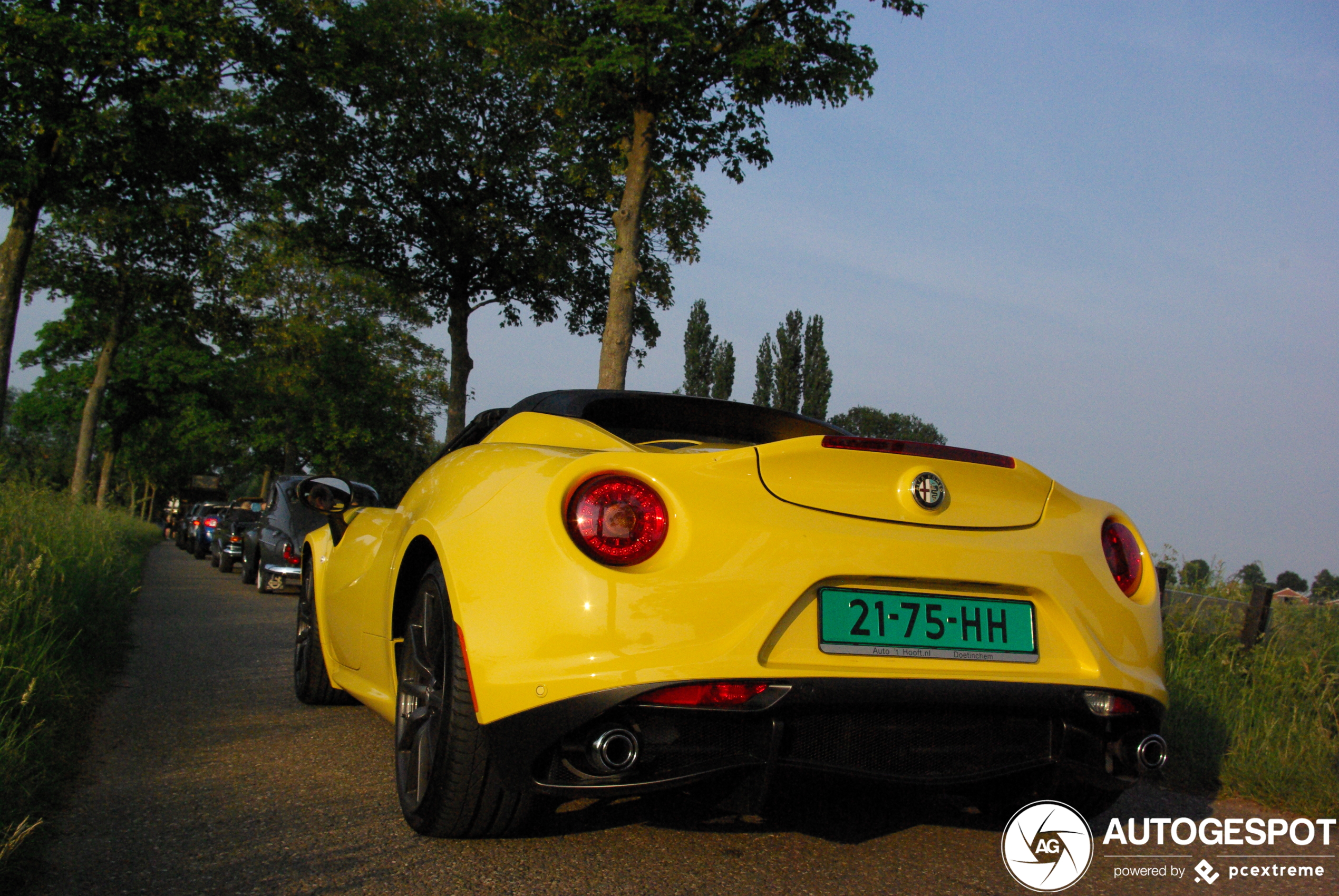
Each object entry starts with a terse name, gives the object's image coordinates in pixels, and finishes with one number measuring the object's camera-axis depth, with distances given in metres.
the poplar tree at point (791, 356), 69.44
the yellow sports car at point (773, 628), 2.57
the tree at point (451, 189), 21.12
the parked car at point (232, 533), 19.17
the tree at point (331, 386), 36.78
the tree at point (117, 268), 18.52
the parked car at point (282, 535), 13.67
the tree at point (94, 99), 13.63
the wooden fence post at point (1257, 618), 6.50
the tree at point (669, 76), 13.54
